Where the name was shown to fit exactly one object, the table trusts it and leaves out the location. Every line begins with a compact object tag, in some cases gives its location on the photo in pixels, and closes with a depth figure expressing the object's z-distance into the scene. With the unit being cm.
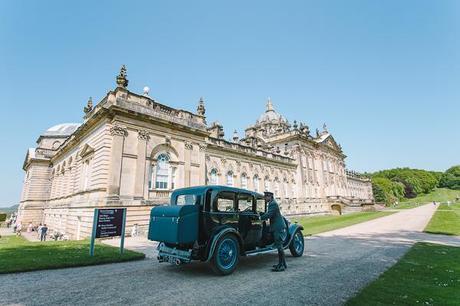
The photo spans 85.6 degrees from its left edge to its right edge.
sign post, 858
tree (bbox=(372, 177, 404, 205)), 8036
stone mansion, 1636
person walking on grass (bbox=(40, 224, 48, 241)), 2103
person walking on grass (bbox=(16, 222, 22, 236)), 2941
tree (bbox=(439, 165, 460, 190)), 11656
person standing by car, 691
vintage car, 607
